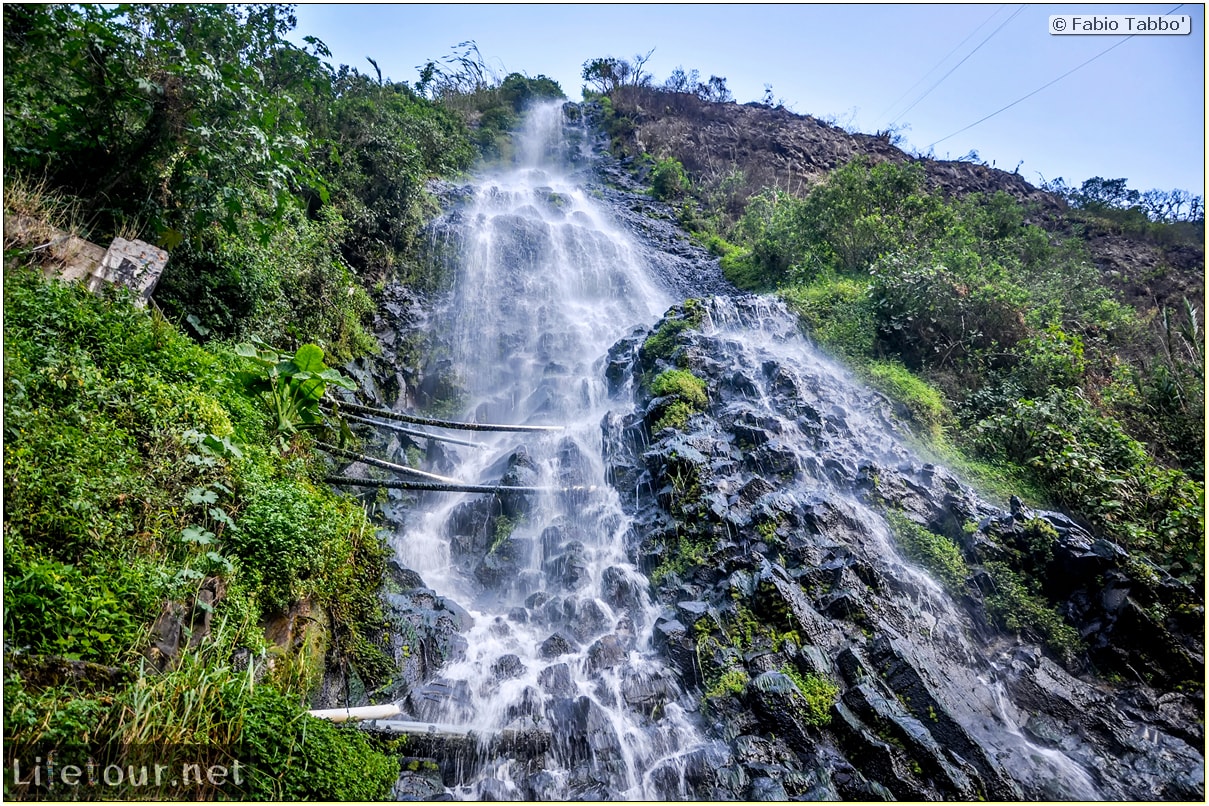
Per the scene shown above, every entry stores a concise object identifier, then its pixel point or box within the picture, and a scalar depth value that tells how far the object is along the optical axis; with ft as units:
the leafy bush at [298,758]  11.26
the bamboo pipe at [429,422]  25.25
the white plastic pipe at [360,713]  13.76
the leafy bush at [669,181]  73.15
